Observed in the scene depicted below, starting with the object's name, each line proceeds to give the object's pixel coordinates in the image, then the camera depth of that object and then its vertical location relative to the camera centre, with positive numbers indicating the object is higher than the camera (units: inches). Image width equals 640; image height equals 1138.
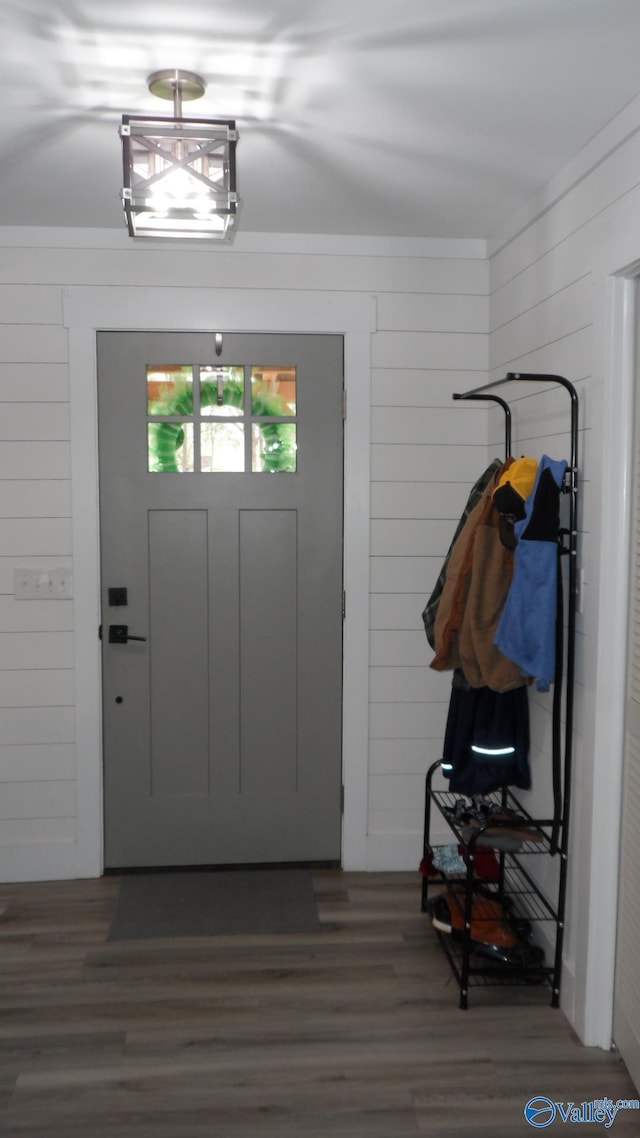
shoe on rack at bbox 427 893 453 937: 122.7 -52.9
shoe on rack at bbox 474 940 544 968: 116.9 -54.5
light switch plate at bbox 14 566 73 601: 144.4 -10.5
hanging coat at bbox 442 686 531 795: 123.1 -29.3
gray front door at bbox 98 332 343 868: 146.3 -11.6
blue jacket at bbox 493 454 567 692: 105.7 -7.1
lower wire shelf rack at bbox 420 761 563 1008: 114.7 -51.9
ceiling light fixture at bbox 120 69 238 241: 82.4 +30.4
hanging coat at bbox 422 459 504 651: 121.8 -2.2
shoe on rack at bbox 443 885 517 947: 119.6 -52.5
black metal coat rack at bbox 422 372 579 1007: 107.3 -24.5
